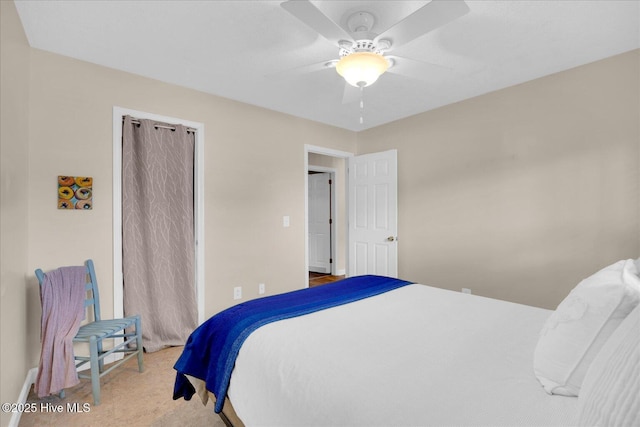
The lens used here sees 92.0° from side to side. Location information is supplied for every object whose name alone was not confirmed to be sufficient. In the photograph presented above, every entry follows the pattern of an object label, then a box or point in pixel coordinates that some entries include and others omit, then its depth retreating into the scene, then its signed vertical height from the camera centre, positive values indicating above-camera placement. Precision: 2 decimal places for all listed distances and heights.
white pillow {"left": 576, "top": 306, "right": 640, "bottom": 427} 0.57 -0.35
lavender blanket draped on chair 1.94 -0.68
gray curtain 2.66 -0.08
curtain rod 2.72 +0.90
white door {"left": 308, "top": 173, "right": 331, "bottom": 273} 6.03 -0.03
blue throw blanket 1.41 -0.54
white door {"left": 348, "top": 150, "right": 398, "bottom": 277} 3.95 +0.09
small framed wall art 2.34 +0.24
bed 0.87 -0.52
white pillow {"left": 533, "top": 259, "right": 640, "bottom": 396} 0.92 -0.35
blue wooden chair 1.99 -0.75
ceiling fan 1.50 +1.05
